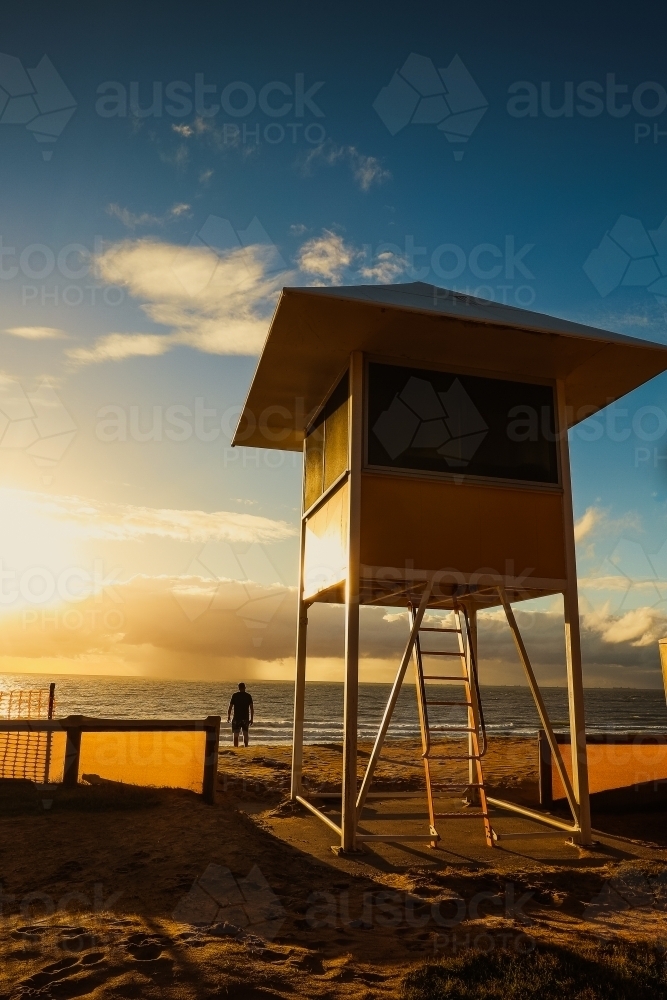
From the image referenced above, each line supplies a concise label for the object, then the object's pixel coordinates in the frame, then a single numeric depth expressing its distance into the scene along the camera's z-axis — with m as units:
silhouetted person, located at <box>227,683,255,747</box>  19.20
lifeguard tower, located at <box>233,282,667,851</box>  7.95
